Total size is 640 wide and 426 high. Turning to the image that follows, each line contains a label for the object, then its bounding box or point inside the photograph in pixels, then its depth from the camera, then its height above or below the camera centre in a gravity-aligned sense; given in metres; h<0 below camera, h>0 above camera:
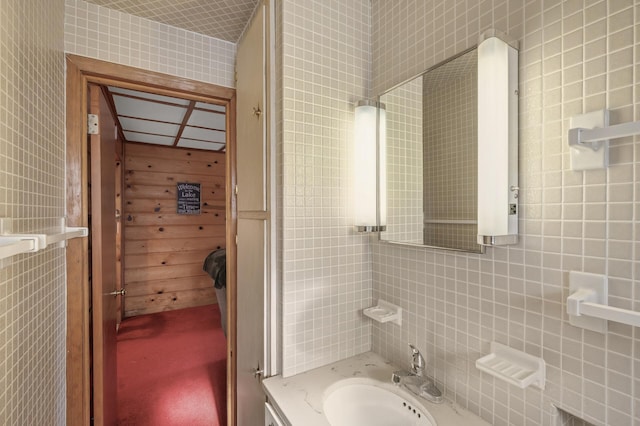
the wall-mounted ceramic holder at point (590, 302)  0.55 -0.19
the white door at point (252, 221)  1.21 -0.05
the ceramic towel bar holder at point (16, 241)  0.54 -0.07
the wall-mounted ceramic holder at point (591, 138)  0.56 +0.15
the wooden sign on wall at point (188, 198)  4.20 +0.19
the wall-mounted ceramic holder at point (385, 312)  1.12 -0.41
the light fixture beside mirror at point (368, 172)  1.18 +0.16
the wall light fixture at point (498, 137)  0.75 +0.19
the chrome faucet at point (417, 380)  0.93 -0.58
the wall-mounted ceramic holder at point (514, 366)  0.70 -0.41
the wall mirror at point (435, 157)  0.89 +0.19
